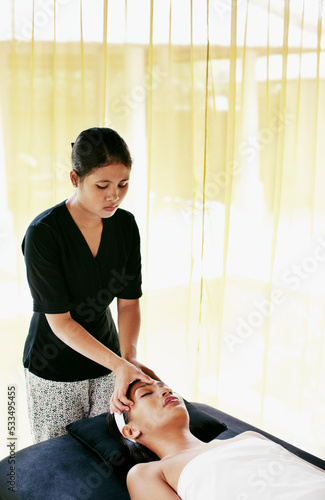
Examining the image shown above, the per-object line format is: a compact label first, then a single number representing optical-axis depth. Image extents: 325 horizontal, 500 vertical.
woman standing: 1.62
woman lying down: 1.42
